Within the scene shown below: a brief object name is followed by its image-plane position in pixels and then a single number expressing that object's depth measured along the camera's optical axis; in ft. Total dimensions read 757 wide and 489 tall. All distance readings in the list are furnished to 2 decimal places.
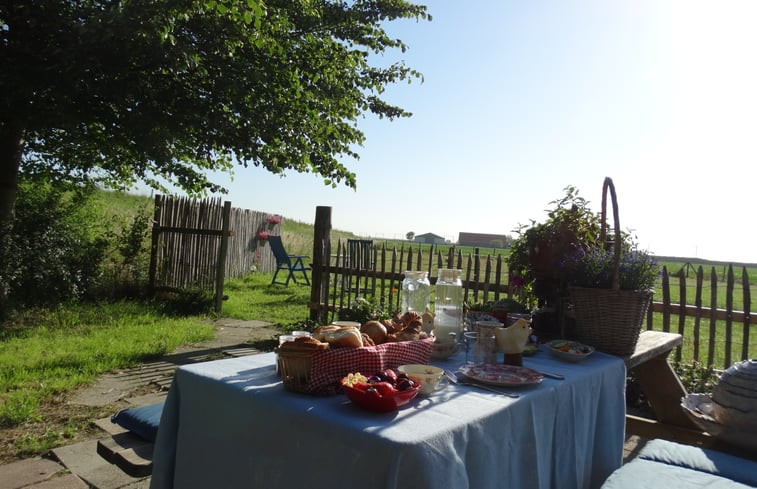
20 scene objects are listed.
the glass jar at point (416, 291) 7.09
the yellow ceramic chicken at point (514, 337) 5.77
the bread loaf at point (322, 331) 5.06
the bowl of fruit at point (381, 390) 3.95
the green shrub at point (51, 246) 21.25
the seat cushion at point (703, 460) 6.20
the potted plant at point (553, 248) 7.93
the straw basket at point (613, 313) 6.92
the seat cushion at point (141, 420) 6.44
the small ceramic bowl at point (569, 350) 6.31
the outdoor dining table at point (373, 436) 3.53
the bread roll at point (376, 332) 5.84
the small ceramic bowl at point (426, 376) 4.56
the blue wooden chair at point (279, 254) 38.55
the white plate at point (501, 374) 4.97
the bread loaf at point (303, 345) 4.50
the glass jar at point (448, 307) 6.37
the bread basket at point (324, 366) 4.42
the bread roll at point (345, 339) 4.85
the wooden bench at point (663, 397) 8.28
